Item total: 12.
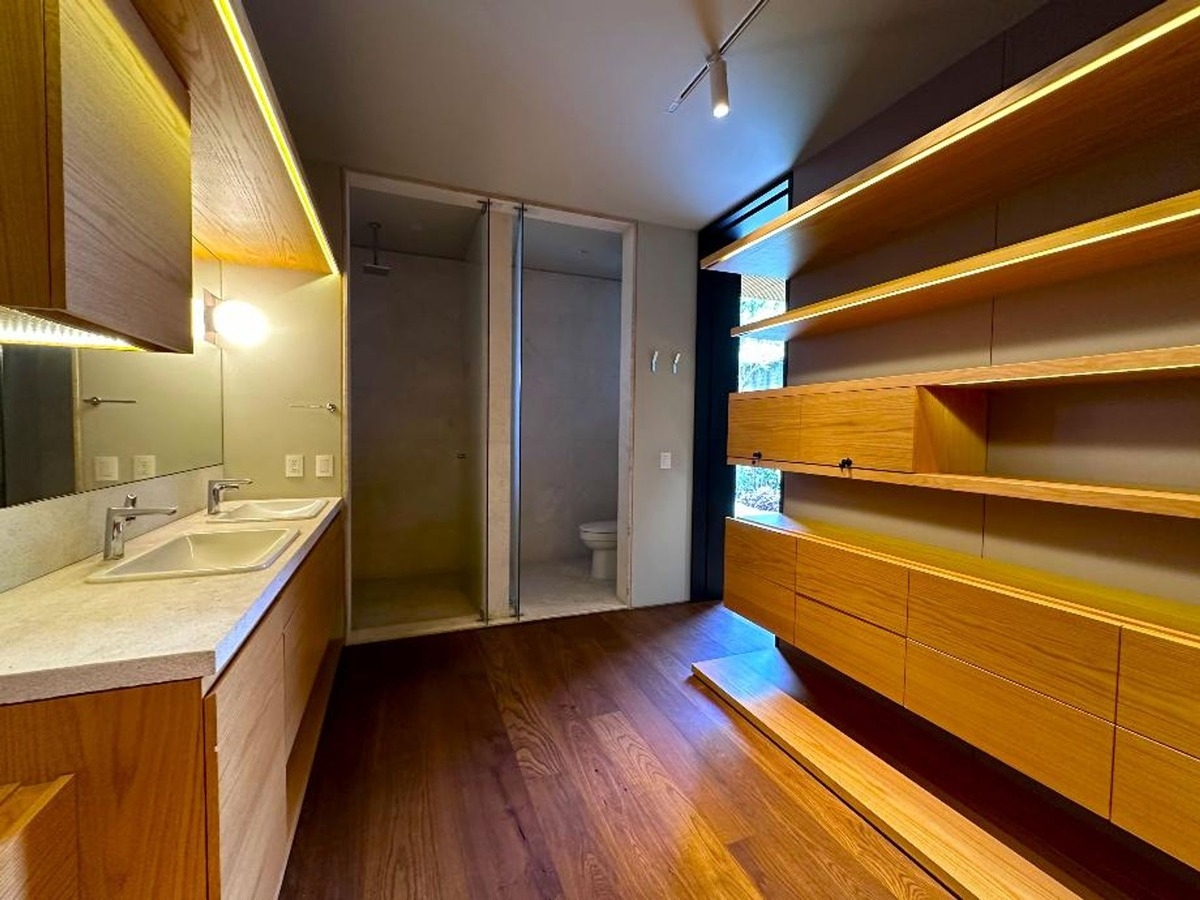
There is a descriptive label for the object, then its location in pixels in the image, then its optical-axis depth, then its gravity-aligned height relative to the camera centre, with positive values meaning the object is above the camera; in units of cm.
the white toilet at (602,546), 377 -90
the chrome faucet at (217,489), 201 -26
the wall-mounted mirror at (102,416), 115 +4
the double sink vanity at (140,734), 72 -52
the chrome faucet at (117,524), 131 -27
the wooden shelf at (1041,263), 106 +51
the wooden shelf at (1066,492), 105 -14
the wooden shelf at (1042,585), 113 -42
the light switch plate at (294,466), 244 -18
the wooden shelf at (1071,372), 105 +19
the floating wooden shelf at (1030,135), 101 +85
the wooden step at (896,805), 130 -120
